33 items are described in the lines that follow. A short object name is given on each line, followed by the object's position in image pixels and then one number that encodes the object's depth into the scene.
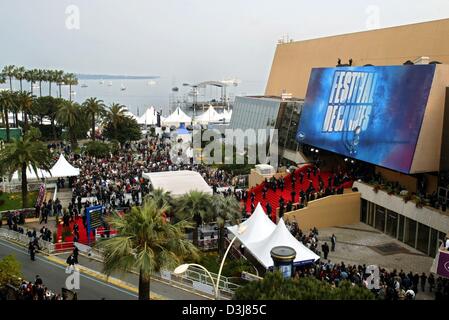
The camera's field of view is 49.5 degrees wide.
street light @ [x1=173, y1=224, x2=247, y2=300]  12.84
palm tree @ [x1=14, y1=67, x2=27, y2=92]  99.31
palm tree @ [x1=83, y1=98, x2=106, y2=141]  59.69
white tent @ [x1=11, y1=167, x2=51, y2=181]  39.26
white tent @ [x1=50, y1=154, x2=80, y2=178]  38.81
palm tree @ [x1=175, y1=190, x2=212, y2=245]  25.03
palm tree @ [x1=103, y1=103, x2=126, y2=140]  59.25
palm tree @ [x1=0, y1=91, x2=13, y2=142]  59.50
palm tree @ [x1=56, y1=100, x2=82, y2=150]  59.31
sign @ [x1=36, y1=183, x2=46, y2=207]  34.21
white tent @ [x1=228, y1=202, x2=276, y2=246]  23.97
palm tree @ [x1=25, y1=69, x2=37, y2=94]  100.88
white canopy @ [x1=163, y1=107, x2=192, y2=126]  74.56
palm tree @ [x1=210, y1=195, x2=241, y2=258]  25.11
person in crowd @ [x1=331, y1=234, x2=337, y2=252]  26.86
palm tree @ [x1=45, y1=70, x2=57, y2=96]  104.56
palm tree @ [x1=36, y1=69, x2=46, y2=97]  102.63
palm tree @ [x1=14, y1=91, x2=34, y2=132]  61.62
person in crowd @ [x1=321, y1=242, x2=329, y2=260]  24.95
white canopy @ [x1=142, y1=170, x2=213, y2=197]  32.25
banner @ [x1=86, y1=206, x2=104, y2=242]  27.28
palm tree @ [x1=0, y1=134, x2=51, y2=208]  33.31
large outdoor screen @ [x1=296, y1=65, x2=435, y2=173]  28.08
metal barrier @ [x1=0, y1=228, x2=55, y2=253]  25.42
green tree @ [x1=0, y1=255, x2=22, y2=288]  18.69
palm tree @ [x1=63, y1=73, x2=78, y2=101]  105.88
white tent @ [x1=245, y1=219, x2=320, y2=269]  21.66
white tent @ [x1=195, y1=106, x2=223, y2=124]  76.31
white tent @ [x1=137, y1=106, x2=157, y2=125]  79.25
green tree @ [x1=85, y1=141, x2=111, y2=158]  50.59
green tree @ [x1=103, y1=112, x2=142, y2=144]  59.69
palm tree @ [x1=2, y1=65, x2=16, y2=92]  99.50
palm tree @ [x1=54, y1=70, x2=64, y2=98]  105.62
